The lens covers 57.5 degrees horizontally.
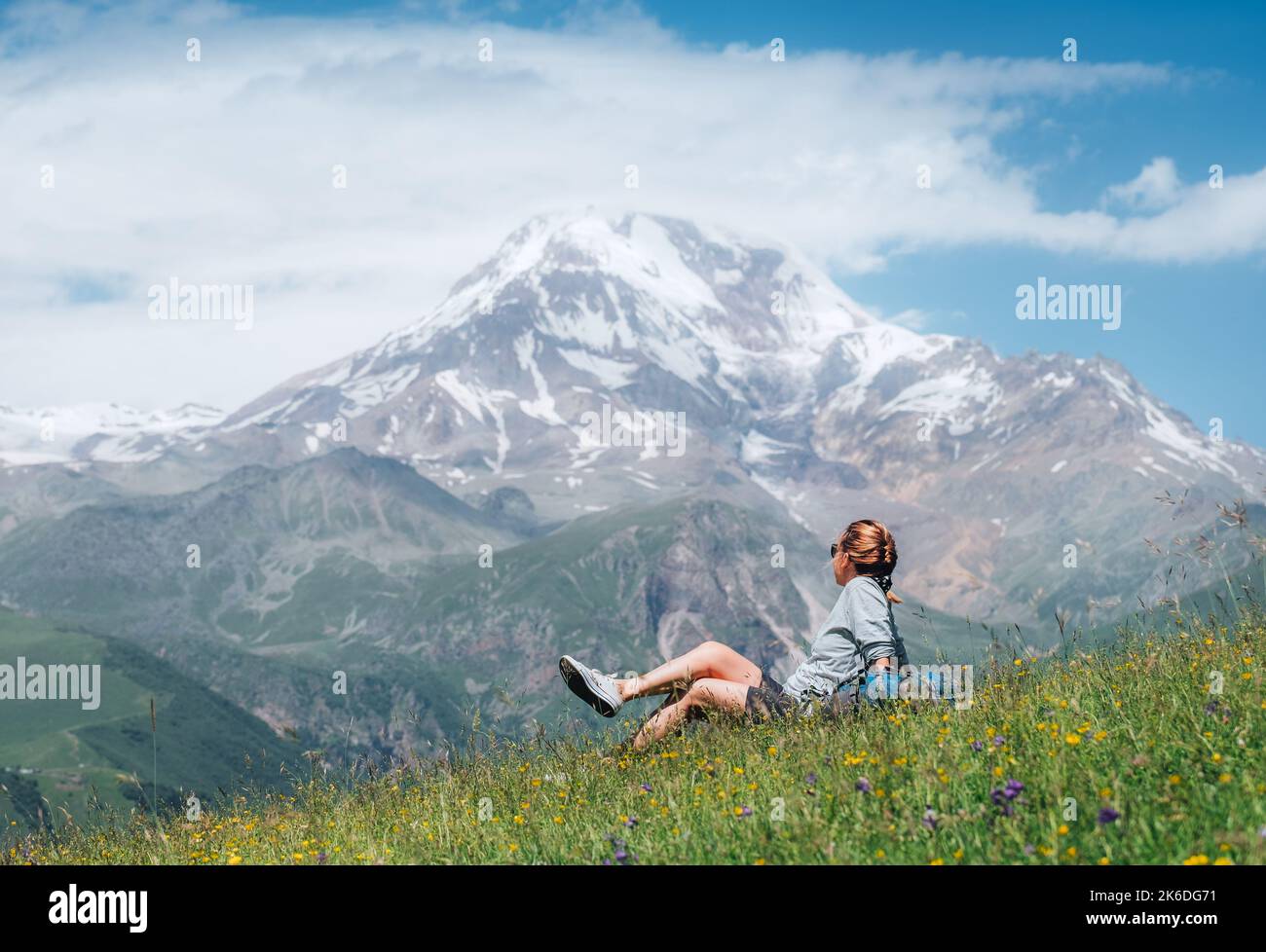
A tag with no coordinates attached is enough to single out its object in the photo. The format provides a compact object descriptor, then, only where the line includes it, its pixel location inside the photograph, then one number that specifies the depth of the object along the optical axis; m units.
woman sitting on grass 9.56
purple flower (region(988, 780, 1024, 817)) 5.65
